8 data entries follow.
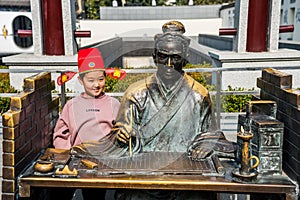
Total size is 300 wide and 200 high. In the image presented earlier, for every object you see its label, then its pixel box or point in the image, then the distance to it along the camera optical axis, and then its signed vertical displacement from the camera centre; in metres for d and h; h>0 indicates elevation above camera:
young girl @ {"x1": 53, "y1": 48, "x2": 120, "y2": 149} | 2.74 -0.56
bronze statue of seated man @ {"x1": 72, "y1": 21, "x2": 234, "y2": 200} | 2.45 -0.53
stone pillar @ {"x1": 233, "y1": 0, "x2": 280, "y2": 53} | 6.77 +0.07
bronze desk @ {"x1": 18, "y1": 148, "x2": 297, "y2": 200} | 2.07 -0.79
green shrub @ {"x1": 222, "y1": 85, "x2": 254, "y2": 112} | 5.62 -1.00
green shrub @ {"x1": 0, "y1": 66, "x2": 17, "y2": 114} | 5.94 -0.95
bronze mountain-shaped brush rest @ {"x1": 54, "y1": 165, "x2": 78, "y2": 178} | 2.13 -0.76
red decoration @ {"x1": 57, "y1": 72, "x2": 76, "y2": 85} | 3.84 -0.45
